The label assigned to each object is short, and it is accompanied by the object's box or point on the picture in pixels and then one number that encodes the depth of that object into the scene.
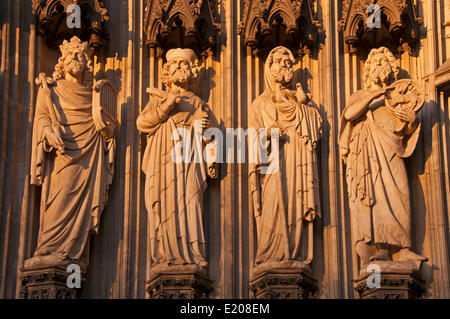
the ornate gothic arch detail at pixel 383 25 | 16.73
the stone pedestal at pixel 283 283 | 15.57
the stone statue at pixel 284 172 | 15.91
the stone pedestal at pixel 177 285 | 15.52
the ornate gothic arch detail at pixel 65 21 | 16.72
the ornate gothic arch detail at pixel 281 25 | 16.78
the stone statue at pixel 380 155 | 15.86
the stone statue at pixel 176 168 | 15.86
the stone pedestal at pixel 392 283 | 15.47
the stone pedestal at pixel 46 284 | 15.52
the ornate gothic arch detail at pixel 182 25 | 16.80
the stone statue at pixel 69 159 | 15.88
